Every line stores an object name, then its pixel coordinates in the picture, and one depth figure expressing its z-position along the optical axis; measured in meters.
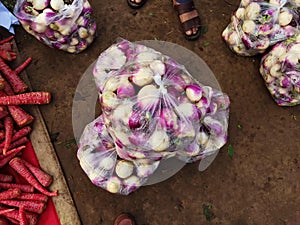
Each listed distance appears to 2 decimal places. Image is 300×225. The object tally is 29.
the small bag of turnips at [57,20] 1.51
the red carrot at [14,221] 1.53
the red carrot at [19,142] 1.57
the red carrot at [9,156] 1.55
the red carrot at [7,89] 1.61
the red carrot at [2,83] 1.56
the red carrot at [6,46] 1.68
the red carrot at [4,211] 1.49
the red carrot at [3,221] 1.50
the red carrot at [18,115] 1.58
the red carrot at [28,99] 1.57
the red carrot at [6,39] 1.69
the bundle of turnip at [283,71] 1.46
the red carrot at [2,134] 1.56
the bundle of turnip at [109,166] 1.45
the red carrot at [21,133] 1.58
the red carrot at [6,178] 1.55
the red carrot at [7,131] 1.53
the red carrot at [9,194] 1.51
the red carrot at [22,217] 1.48
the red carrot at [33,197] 1.53
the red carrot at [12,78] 1.63
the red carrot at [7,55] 1.65
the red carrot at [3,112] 1.56
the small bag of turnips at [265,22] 1.51
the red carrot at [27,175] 1.54
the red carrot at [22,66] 1.66
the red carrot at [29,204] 1.51
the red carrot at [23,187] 1.55
